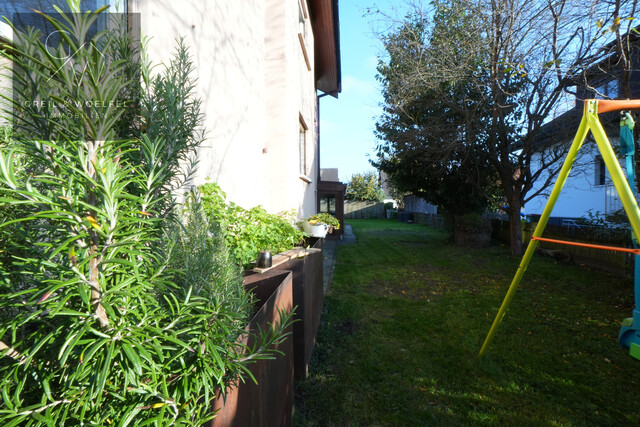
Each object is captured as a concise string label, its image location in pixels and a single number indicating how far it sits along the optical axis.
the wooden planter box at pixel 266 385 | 1.29
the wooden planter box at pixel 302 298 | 2.96
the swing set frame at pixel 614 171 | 2.42
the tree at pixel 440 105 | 8.19
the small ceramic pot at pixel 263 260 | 2.86
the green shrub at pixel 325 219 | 7.35
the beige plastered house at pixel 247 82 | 2.76
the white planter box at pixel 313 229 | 6.35
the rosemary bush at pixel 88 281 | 0.64
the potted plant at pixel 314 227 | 6.36
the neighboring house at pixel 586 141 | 6.96
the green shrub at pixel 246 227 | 2.96
